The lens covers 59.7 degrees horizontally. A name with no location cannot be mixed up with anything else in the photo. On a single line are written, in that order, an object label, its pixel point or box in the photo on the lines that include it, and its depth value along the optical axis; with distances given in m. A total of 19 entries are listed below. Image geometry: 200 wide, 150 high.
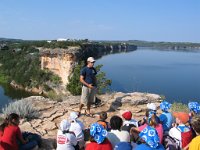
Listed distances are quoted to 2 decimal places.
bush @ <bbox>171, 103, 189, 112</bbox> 4.89
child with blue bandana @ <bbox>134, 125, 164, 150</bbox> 2.09
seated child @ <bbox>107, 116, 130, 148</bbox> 2.65
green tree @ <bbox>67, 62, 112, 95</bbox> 15.30
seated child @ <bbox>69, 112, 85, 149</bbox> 3.03
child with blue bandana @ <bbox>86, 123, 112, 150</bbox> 2.36
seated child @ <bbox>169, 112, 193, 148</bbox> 2.74
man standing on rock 4.21
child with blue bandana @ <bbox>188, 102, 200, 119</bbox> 3.26
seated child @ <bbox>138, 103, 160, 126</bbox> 3.24
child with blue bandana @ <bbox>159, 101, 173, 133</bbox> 3.20
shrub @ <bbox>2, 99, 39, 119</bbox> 4.25
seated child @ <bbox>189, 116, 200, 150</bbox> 2.08
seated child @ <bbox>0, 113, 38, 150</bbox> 2.81
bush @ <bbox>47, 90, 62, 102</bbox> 5.64
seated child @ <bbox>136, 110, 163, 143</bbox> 2.81
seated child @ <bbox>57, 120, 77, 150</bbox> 2.77
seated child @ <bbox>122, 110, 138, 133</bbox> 3.07
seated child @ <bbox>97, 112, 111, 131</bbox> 3.02
